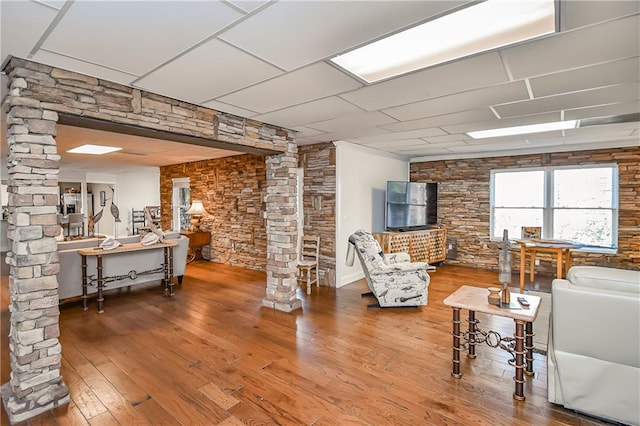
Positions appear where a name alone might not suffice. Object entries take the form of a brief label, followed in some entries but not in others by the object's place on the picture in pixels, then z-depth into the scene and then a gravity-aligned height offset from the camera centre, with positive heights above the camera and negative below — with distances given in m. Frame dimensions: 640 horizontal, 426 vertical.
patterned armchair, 4.22 -0.95
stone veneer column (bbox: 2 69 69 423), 2.14 -0.30
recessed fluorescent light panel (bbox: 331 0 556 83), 1.74 +1.05
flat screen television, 6.14 +0.03
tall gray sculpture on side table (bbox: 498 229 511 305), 2.51 -0.50
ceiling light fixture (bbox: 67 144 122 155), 5.50 +1.03
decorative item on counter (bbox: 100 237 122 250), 4.43 -0.49
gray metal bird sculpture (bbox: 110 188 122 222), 5.13 -0.05
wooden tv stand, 5.85 -0.69
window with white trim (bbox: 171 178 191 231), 8.20 +0.07
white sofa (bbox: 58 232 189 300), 4.24 -0.81
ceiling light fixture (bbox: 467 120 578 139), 4.17 +1.06
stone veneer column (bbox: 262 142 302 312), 4.23 -0.31
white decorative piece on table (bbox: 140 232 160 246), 4.90 -0.47
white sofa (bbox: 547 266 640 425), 1.88 -0.82
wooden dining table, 5.05 -0.70
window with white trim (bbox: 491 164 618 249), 5.56 +0.08
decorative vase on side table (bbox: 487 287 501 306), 2.50 -0.70
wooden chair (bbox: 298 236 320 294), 5.13 -0.87
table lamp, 7.26 -0.05
